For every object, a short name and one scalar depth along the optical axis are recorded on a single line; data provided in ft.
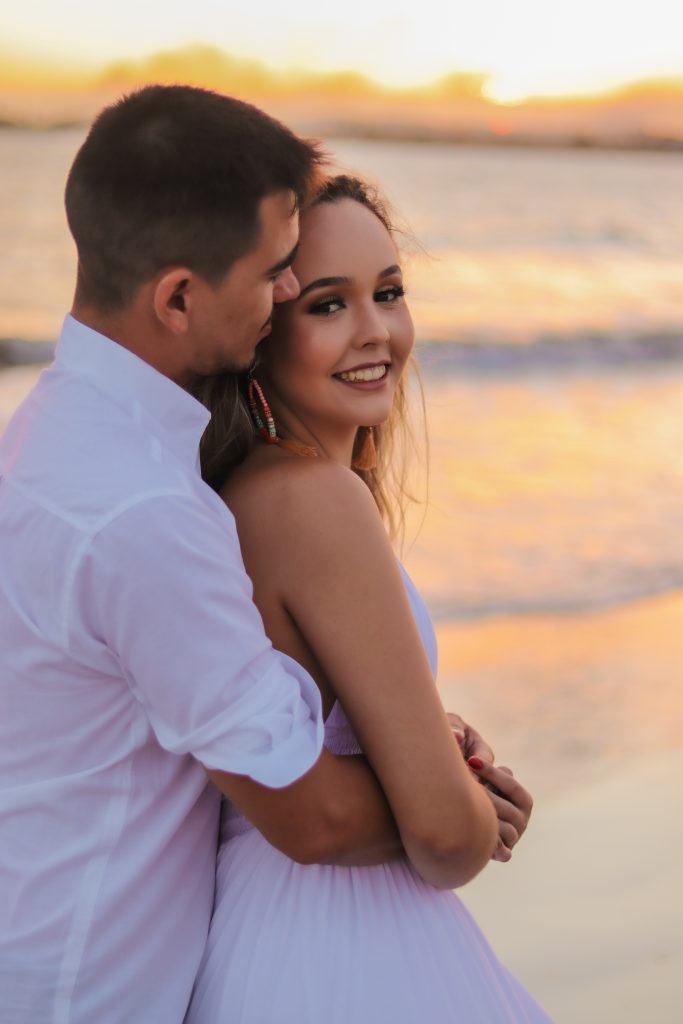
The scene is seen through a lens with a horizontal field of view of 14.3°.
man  5.75
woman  6.28
